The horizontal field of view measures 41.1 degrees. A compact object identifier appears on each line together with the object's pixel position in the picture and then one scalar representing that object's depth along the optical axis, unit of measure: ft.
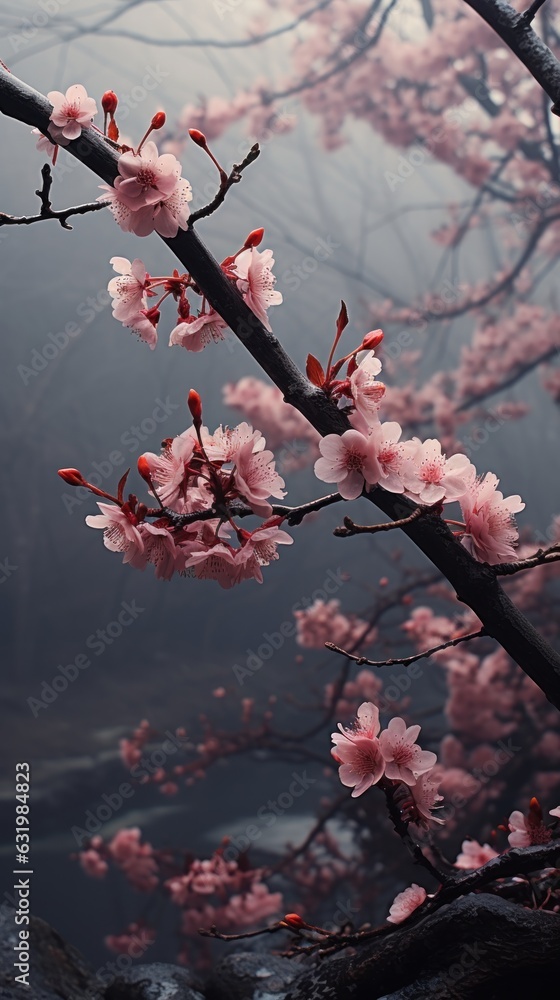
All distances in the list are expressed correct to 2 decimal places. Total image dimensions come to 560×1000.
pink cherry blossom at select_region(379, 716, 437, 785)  1.68
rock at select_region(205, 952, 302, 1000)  2.83
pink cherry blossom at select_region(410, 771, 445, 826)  1.71
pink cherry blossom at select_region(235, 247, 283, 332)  1.57
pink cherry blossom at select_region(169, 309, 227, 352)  1.65
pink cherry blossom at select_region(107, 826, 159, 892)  6.52
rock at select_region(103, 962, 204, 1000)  2.88
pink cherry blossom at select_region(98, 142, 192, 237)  1.45
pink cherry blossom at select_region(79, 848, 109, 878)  6.53
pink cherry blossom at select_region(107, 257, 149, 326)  1.71
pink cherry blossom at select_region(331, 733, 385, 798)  1.70
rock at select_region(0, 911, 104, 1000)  2.75
